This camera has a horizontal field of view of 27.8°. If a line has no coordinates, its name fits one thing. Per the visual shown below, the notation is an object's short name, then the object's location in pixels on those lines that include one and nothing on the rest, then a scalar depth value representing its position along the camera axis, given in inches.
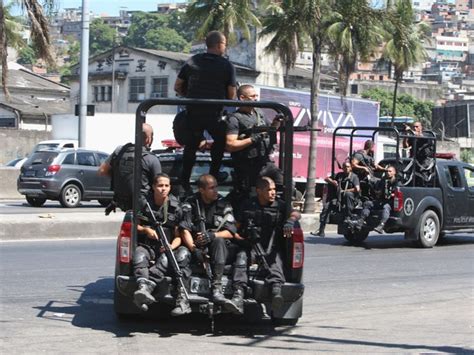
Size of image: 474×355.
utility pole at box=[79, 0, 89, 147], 1203.9
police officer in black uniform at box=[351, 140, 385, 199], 725.0
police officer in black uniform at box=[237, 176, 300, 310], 359.9
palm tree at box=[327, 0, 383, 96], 1053.2
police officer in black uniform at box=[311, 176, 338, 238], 732.0
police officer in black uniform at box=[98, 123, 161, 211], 379.6
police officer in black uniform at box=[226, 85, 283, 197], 380.8
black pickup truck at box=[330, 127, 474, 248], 714.8
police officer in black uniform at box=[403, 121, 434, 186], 729.6
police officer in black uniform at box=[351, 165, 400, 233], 710.5
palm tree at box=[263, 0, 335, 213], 1055.6
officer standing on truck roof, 379.2
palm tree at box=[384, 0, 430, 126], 1068.5
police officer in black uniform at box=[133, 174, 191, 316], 344.2
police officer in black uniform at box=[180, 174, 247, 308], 351.6
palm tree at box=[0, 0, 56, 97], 744.3
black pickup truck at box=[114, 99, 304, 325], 350.3
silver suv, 1062.4
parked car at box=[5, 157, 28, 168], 1513.3
